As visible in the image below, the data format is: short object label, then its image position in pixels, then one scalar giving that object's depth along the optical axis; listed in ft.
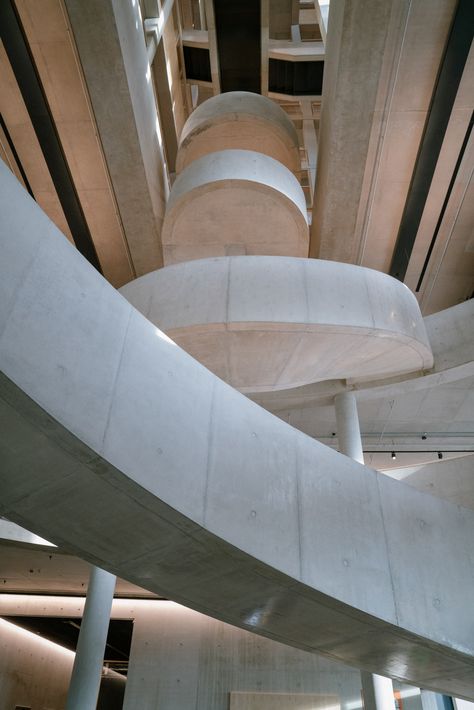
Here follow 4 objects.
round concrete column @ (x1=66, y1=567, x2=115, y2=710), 35.45
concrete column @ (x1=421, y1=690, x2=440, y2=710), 50.60
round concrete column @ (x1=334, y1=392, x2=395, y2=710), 28.76
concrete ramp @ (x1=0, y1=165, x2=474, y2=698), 12.18
